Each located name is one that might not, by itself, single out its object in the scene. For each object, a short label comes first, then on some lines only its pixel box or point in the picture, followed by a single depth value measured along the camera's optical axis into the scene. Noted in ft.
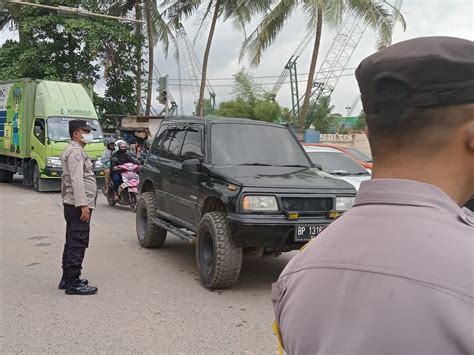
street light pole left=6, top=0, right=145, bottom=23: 44.82
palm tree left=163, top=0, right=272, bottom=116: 64.69
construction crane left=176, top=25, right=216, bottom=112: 78.43
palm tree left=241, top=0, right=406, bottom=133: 54.34
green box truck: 44.55
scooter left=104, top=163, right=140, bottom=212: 35.37
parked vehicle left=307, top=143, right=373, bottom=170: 33.03
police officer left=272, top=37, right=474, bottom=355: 2.76
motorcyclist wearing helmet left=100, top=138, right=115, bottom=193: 37.23
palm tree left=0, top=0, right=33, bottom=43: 71.07
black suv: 16.26
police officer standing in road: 16.15
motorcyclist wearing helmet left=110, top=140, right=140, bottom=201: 36.45
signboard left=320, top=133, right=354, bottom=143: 93.46
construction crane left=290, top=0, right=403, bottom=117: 161.13
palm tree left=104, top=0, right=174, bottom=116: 73.94
